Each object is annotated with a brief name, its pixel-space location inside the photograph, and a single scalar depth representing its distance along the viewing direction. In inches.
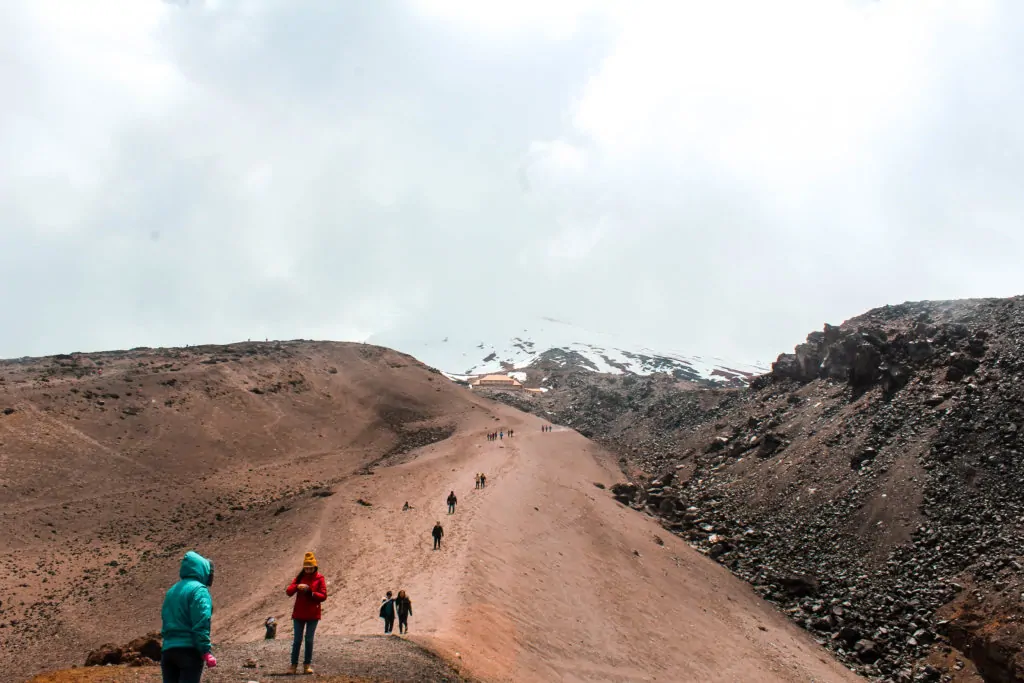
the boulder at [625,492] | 1734.7
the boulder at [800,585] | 1160.8
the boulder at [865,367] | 1738.4
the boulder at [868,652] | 955.3
